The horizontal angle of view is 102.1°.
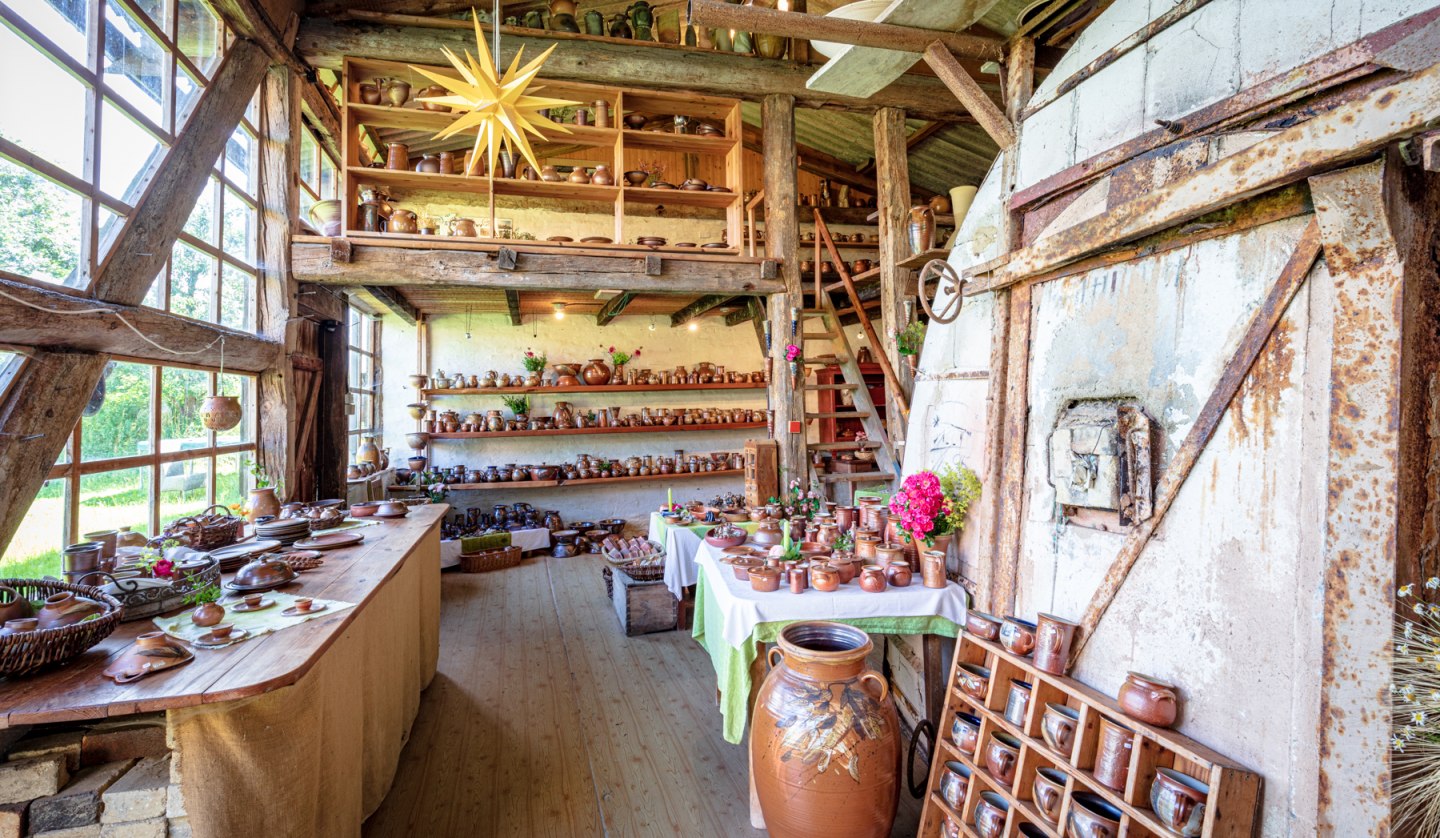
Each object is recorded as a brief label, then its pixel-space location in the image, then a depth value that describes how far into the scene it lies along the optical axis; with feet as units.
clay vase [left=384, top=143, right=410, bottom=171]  15.03
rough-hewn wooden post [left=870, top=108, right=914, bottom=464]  14.85
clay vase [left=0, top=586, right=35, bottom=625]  5.12
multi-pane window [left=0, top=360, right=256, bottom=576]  7.79
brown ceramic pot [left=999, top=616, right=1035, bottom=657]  6.51
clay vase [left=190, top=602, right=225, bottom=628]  5.98
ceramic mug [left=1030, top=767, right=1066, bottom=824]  5.37
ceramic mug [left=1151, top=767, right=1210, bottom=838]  4.52
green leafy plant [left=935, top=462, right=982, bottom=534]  8.94
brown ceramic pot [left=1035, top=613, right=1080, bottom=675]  6.11
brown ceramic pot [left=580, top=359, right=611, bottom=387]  23.32
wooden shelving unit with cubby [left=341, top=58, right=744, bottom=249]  14.35
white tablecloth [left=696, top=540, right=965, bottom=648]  7.70
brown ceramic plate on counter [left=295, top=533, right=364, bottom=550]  9.23
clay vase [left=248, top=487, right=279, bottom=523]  10.69
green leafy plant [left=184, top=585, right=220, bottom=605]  6.64
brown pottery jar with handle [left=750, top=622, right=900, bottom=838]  6.07
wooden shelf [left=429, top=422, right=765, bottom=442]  22.04
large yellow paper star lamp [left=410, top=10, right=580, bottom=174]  9.43
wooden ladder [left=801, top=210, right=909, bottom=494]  16.38
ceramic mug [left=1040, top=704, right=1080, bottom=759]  5.55
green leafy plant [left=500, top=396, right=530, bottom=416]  23.03
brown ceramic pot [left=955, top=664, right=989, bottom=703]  6.71
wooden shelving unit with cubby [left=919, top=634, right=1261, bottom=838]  4.51
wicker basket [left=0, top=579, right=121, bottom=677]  4.63
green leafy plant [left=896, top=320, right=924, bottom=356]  13.25
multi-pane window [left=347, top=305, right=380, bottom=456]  20.30
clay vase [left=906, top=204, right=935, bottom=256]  12.25
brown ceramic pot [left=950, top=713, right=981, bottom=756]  6.57
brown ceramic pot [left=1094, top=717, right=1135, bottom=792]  5.08
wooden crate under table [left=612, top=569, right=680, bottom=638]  13.84
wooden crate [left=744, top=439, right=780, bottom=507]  16.08
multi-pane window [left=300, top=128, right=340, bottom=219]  15.64
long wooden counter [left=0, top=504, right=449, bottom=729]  4.38
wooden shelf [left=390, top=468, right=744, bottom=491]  21.64
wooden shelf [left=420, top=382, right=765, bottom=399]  22.09
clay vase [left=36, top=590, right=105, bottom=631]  5.16
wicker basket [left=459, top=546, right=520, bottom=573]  19.69
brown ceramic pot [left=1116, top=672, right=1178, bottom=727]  5.14
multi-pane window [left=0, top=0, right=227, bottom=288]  6.87
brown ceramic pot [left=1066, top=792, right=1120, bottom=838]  4.93
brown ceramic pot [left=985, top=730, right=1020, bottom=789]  6.02
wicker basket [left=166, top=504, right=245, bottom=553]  8.49
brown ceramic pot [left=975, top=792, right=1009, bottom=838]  5.82
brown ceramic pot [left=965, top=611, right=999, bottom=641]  6.97
